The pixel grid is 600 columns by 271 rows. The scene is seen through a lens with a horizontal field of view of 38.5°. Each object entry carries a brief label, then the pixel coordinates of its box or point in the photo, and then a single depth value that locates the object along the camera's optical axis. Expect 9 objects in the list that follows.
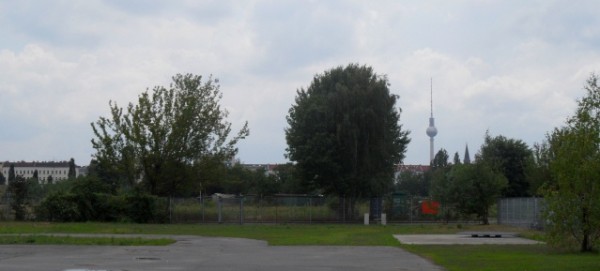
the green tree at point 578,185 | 29.77
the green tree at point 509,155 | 77.06
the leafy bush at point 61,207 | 61.41
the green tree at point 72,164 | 173.90
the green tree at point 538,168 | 62.69
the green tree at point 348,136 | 72.25
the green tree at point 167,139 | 63.31
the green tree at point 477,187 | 62.50
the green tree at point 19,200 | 63.62
